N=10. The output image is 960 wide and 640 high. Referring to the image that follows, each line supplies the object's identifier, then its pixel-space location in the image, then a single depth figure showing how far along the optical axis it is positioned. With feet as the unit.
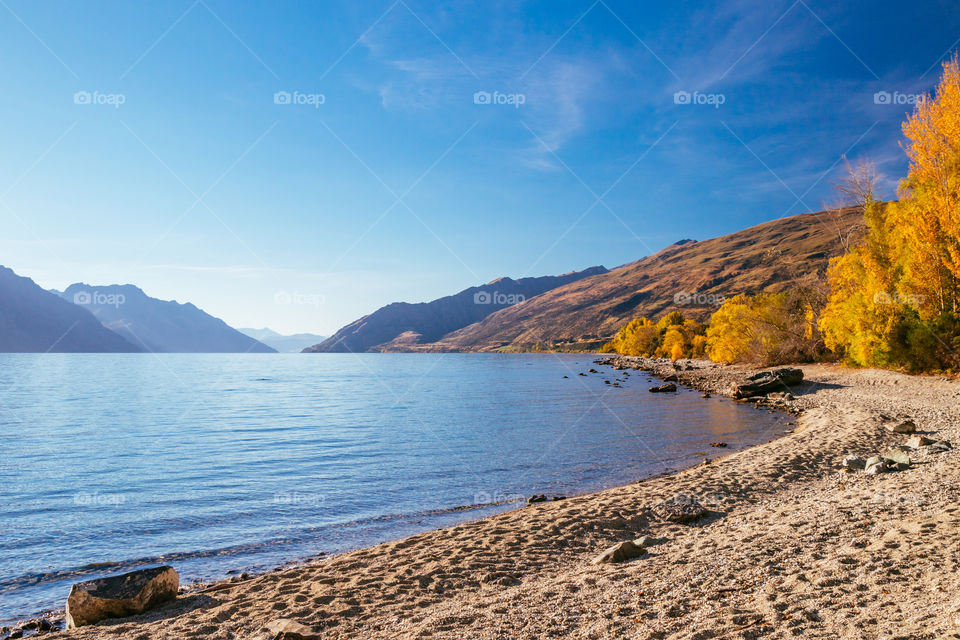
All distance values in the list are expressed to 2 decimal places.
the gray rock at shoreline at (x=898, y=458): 49.83
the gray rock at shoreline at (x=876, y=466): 50.06
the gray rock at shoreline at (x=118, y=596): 31.01
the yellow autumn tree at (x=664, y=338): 355.15
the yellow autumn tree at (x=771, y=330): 191.93
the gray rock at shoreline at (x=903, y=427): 73.67
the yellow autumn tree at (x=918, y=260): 110.73
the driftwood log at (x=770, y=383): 150.00
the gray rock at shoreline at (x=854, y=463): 55.36
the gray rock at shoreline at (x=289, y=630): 24.98
